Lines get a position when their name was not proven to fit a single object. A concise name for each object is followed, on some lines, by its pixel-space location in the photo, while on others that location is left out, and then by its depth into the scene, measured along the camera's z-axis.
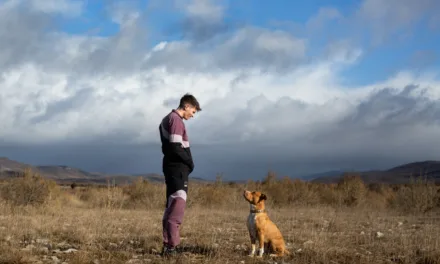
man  8.02
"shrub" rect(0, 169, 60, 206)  23.83
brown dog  8.11
